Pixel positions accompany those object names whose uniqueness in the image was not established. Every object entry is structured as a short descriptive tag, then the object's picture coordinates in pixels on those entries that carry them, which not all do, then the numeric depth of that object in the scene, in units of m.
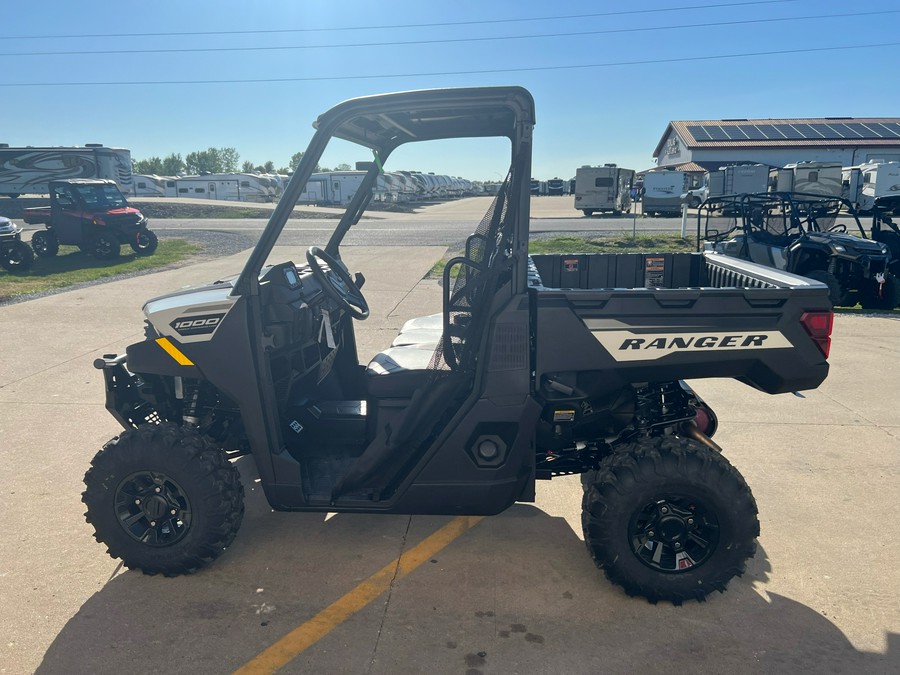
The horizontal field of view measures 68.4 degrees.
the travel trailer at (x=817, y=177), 24.59
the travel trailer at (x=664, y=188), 30.22
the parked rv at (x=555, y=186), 67.62
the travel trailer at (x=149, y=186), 51.15
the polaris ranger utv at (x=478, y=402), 2.91
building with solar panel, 42.88
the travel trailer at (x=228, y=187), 47.75
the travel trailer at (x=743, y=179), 29.05
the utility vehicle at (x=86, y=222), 16.84
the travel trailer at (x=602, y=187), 30.58
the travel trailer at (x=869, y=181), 27.41
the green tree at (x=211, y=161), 112.75
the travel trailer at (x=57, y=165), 32.59
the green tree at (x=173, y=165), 117.44
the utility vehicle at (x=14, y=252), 14.88
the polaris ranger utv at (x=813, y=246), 9.61
